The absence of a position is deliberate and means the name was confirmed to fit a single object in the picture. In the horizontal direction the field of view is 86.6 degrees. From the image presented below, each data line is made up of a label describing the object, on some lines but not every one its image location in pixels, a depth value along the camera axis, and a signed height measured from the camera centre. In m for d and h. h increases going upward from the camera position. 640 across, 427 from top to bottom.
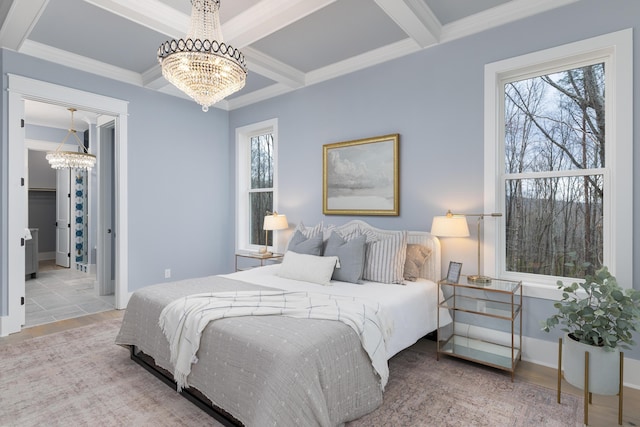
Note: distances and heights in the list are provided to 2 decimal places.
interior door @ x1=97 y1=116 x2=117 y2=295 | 4.78 -0.02
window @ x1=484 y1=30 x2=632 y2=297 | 2.40 +0.39
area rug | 2.00 -1.24
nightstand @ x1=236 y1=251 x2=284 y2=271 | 4.34 -0.61
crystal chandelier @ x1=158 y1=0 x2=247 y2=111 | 2.11 +0.95
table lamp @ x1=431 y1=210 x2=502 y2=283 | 2.78 -0.14
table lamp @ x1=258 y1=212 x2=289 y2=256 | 4.26 -0.15
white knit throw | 2.03 -0.65
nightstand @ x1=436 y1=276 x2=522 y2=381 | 2.63 -1.01
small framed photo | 2.78 -0.52
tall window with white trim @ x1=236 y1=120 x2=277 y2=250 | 4.96 +0.41
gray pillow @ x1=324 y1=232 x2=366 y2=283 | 3.03 -0.44
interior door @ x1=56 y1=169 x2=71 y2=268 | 7.03 -0.16
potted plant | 1.94 -0.71
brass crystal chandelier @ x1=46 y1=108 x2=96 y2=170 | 5.52 +0.83
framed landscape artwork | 3.55 +0.37
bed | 1.62 -0.78
